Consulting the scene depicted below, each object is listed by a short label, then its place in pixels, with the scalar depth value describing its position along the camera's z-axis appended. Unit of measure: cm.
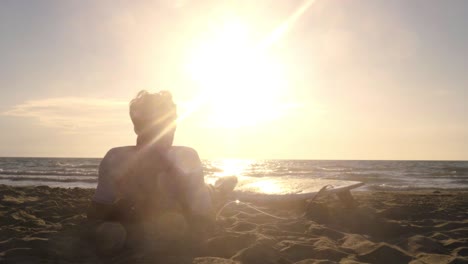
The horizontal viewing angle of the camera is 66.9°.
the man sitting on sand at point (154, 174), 346
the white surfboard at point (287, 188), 579
